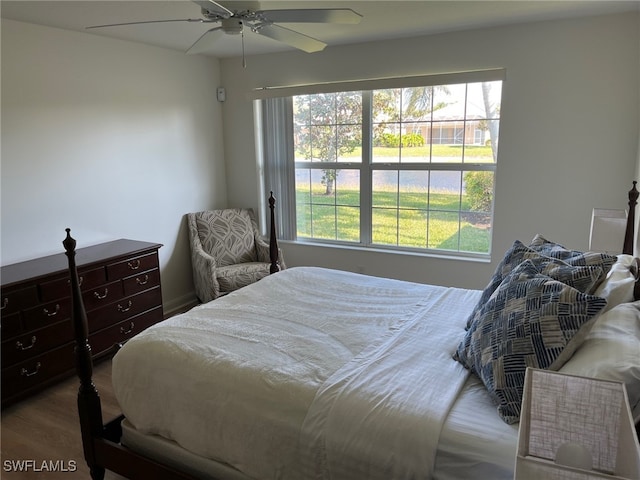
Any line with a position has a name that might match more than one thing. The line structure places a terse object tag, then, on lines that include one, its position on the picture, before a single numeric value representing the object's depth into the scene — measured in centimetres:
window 379
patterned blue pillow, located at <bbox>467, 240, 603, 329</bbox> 164
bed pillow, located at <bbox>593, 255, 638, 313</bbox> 164
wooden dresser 267
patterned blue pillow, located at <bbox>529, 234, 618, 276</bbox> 170
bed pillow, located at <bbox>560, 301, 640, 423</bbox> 127
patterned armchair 398
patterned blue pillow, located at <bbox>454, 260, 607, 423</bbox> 144
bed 142
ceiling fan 202
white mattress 132
